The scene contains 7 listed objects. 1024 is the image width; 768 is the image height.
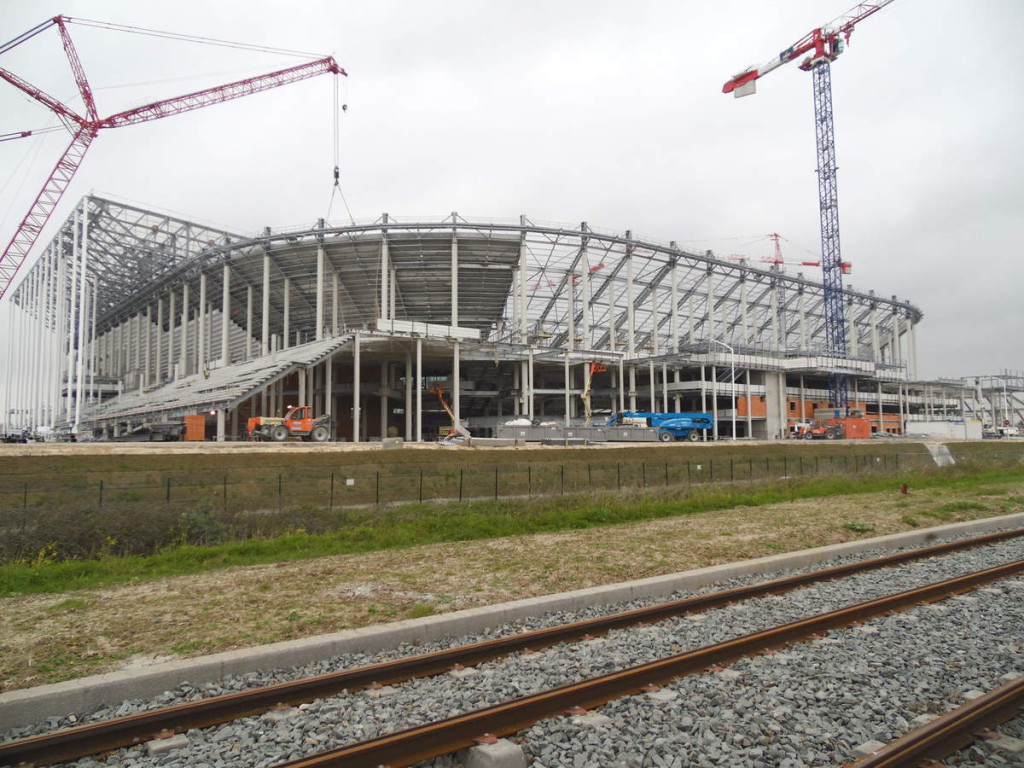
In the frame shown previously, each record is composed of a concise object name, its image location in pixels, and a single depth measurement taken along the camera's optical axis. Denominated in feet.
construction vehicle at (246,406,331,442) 146.30
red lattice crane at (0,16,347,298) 203.21
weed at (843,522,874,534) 52.85
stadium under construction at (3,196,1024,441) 206.49
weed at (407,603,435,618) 29.71
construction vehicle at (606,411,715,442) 197.36
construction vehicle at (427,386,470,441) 176.28
